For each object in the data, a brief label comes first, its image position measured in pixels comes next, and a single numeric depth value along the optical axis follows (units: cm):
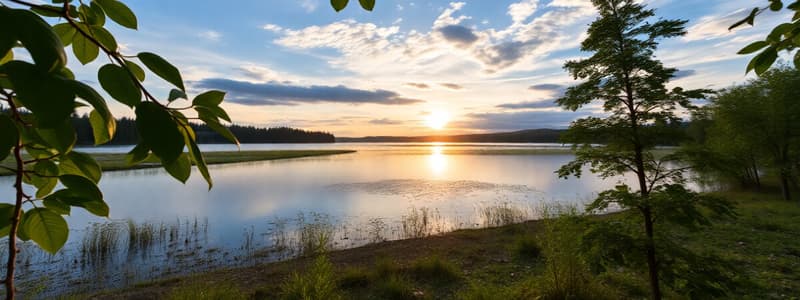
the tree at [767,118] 1478
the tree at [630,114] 369
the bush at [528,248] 845
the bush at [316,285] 435
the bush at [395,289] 583
